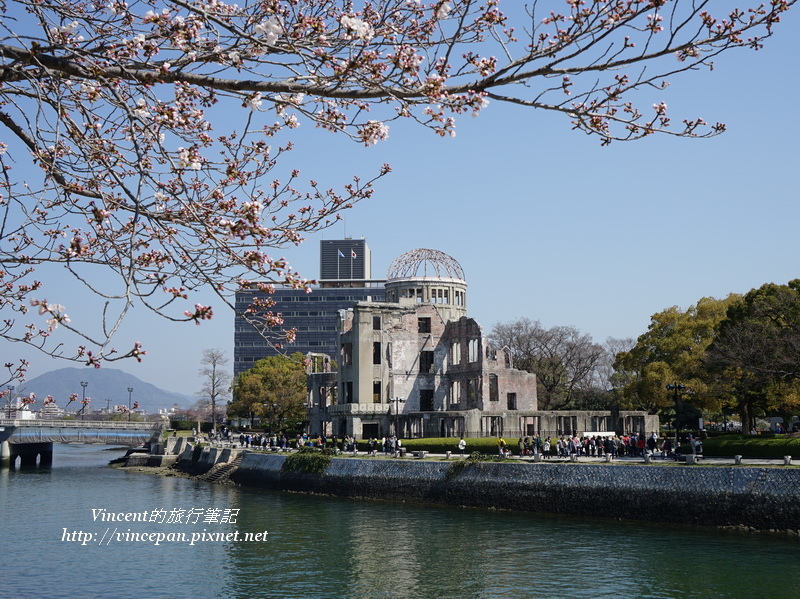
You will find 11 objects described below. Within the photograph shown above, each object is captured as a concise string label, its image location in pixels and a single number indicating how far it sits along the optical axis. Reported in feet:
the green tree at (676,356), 189.57
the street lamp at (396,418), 224.94
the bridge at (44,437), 285.02
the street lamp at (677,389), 134.82
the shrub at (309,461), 165.48
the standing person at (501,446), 148.66
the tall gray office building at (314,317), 530.27
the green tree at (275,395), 294.66
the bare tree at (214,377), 336.49
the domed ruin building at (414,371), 227.81
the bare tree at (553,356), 278.87
